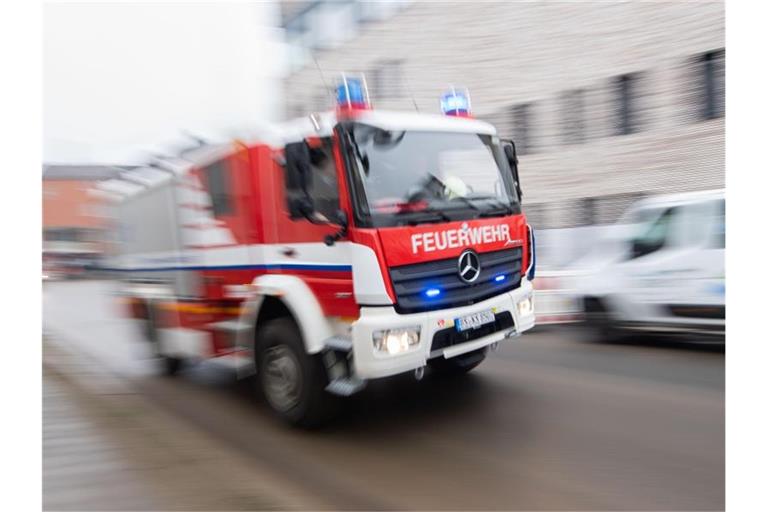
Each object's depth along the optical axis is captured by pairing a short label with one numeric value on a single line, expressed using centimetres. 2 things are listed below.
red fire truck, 445
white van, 669
